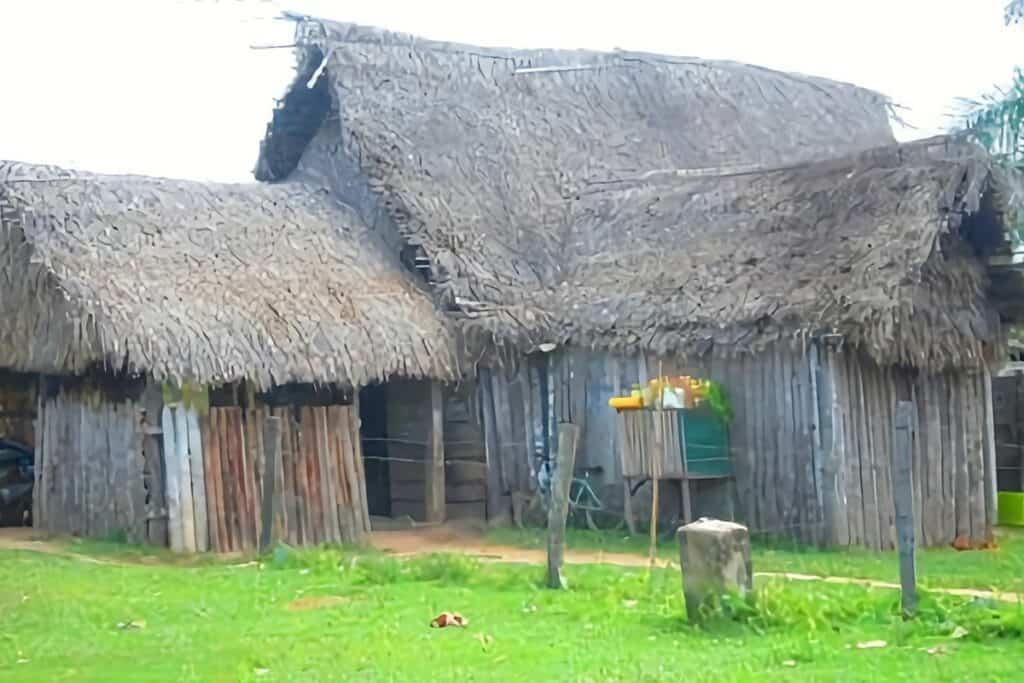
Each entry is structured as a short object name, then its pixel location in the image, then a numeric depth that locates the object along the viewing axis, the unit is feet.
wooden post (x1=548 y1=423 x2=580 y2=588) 38.01
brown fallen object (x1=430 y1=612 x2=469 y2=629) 32.81
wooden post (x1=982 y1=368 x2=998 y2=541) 57.60
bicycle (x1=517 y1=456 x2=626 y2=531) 57.62
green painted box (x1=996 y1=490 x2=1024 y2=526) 62.95
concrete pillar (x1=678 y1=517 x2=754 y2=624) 31.27
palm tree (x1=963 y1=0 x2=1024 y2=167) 52.03
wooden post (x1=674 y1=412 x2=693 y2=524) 53.62
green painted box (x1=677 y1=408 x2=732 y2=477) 53.83
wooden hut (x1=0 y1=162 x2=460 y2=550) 50.85
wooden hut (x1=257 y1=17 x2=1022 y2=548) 52.21
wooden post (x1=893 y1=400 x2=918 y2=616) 31.24
